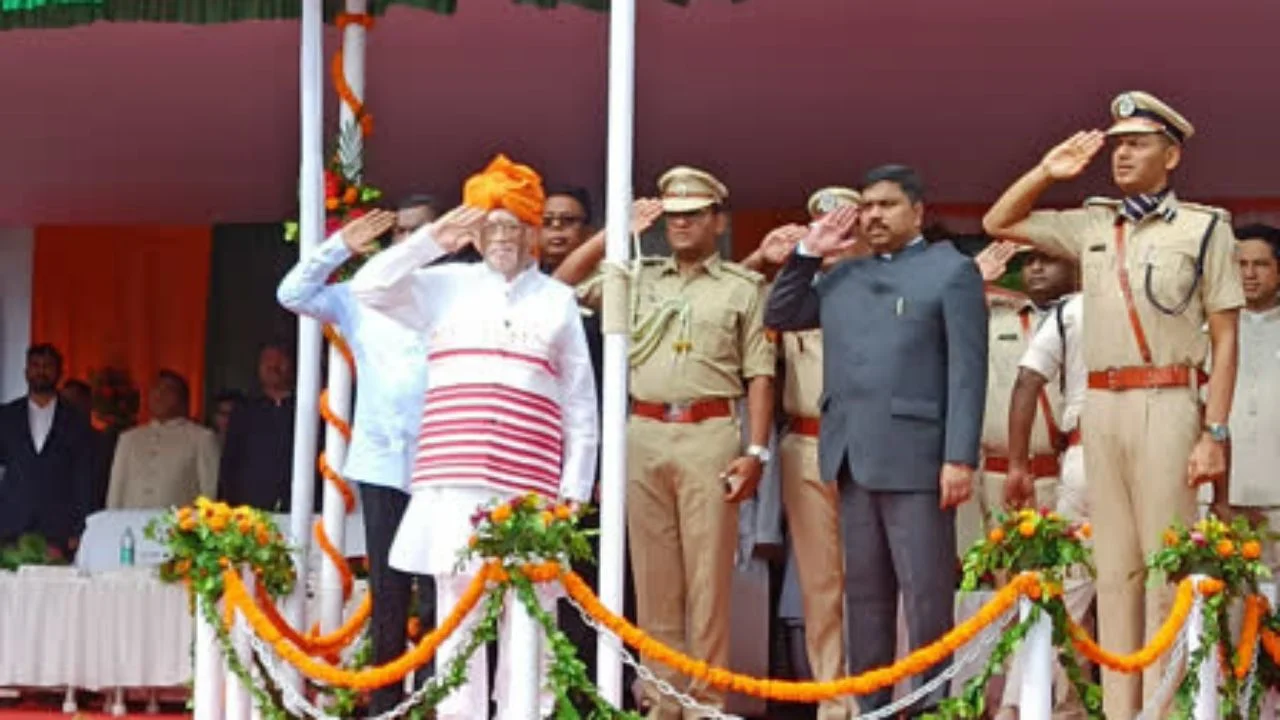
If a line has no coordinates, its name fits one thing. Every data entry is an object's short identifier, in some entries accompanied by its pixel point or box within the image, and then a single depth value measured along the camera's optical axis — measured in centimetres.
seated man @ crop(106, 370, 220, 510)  1050
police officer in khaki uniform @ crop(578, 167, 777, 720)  731
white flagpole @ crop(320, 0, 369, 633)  745
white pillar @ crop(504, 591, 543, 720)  600
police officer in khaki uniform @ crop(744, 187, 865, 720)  770
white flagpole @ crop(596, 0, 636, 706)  650
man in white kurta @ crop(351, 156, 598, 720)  640
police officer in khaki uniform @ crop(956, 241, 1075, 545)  795
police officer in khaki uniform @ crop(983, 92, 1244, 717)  646
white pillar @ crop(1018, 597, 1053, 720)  583
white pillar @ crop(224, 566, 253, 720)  676
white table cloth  894
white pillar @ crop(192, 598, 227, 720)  677
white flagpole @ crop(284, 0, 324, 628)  745
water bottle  956
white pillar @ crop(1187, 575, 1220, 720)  626
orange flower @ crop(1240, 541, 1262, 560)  637
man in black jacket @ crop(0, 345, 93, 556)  1073
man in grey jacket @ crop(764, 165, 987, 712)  662
